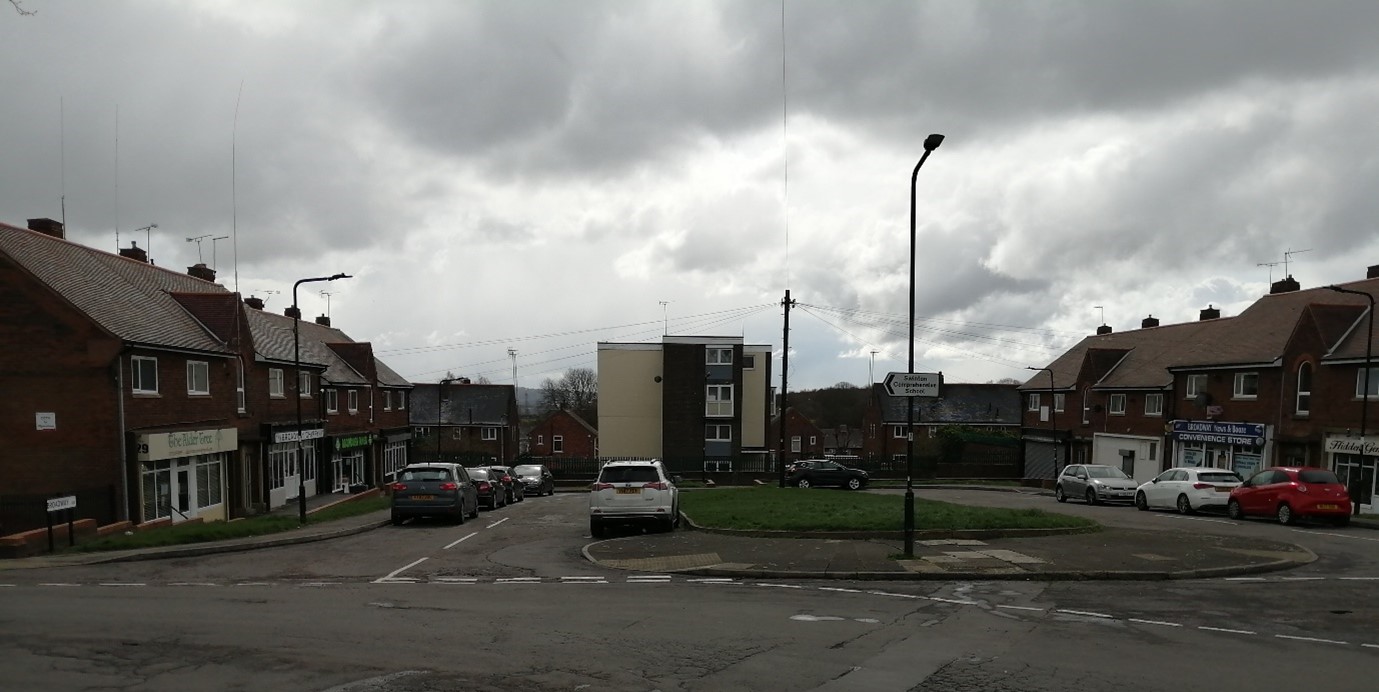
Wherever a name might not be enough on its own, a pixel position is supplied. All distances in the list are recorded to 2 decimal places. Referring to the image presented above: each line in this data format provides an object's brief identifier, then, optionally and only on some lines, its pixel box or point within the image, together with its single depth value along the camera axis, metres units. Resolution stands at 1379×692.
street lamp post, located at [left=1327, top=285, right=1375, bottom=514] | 26.21
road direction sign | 14.87
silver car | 32.28
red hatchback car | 22.28
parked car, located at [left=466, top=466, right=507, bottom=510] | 29.84
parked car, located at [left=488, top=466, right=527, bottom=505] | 34.12
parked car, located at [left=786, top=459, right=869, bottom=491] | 45.03
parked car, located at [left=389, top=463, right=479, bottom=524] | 23.61
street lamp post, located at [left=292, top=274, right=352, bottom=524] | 23.70
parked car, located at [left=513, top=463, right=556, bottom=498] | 42.41
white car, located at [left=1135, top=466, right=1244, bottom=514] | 26.30
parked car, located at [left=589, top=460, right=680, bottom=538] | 19.50
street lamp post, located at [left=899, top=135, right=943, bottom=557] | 14.53
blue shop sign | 35.00
